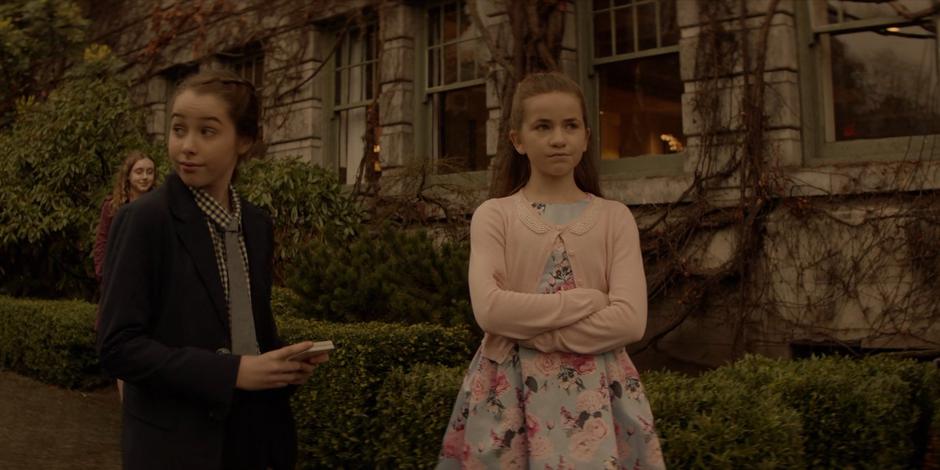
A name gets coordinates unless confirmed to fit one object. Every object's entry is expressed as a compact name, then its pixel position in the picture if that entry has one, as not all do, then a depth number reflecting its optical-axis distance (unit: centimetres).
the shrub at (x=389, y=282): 566
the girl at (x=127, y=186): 635
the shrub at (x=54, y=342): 810
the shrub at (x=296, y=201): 859
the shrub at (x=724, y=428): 363
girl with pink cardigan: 240
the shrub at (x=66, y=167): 975
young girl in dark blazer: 187
